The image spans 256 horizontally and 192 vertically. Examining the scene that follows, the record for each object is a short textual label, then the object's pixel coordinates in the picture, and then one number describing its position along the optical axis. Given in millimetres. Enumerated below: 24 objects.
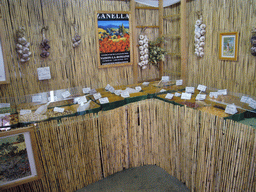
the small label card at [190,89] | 2688
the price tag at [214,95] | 2420
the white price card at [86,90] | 2931
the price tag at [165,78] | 3203
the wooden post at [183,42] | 3410
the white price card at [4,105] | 2455
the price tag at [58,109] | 2252
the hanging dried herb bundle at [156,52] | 3818
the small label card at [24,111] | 2178
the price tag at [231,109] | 1957
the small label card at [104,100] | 2414
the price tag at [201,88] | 2679
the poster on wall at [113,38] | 3443
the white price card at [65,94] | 2693
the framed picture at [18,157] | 1862
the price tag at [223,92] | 2463
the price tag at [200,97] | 2407
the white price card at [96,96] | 2556
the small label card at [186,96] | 2437
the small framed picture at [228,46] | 2852
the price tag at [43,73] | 3136
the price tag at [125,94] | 2568
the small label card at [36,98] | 2594
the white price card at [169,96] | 2485
